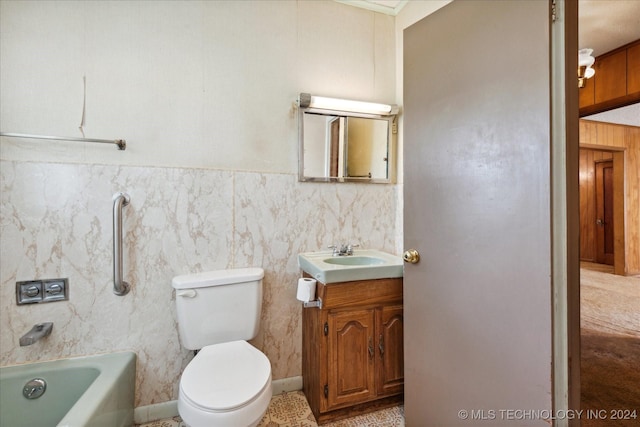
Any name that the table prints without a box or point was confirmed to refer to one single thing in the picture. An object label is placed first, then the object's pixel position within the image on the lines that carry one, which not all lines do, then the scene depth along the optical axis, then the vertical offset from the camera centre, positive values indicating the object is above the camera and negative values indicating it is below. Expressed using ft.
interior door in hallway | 16.78 +0.11
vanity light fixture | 5.86 +2.43
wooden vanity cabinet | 4.97 -2.50
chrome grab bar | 4.79 -0.45
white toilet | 3.46 -2.28
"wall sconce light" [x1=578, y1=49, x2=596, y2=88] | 6.32 +3.54
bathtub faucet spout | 4.29 -1.90
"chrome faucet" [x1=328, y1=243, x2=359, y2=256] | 6.13 -0.79
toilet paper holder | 4.97 -1.62
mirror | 6.13 +1.58
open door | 3.02 +0.01
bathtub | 4.12 -2.74
